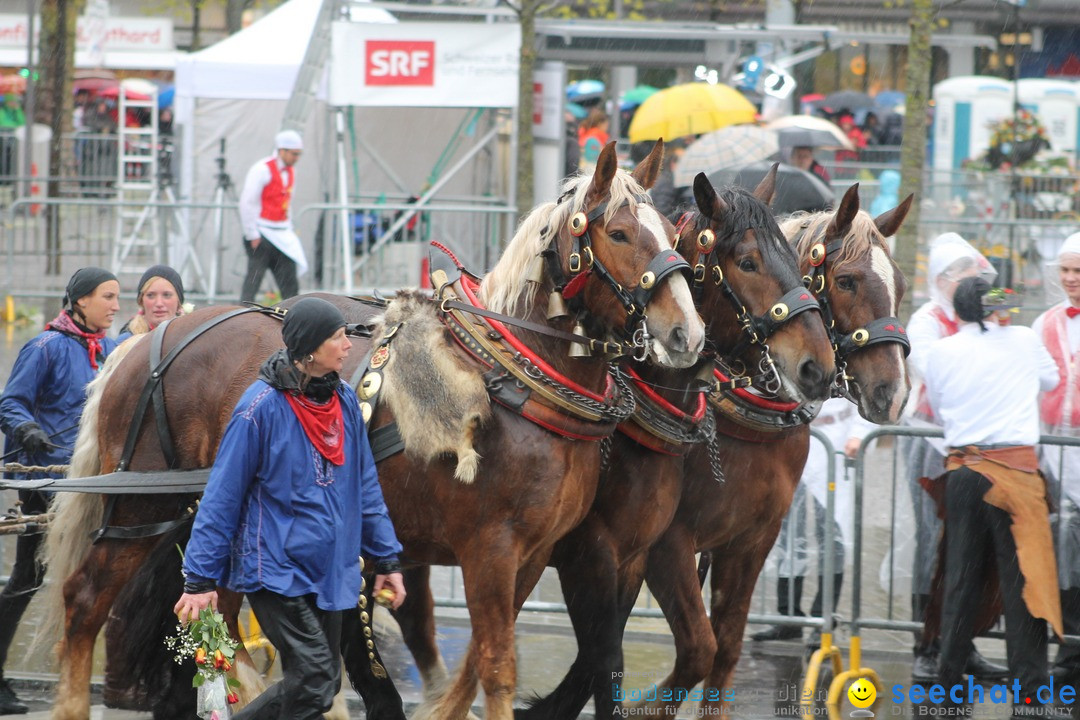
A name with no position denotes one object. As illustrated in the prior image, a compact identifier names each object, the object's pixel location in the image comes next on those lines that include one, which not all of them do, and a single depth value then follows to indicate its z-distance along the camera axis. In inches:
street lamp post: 1070.5
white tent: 1182.3
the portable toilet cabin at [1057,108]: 1812.3
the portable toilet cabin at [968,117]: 1736.0
